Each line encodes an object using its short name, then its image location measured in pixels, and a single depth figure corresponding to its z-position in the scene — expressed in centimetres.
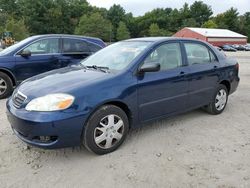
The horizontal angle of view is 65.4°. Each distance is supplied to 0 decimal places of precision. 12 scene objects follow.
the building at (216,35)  4499
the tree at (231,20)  6333
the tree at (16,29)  3613
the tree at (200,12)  6896
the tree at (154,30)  5704
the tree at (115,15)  6317
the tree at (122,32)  5594
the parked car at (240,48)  3828
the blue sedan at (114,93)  229
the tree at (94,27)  5040
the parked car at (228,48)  3430
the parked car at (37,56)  465
